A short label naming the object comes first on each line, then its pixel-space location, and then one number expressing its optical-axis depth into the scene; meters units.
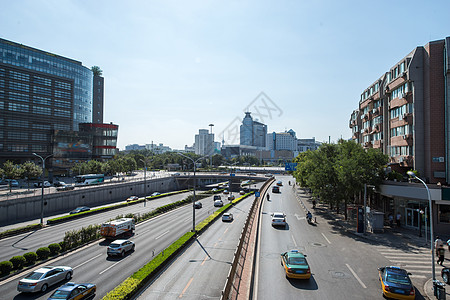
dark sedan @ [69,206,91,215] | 47.63
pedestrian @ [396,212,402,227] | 34.16
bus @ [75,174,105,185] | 71.81
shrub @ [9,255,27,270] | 22.61
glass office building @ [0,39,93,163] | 87.44
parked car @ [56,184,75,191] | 53.73
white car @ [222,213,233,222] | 42.56
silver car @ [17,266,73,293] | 17.97
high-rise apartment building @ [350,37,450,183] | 33.31
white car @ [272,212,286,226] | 33.62
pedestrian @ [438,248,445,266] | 21.30
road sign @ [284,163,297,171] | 68.11
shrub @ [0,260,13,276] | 21.31
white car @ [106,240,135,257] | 25.61
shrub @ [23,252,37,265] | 23.80
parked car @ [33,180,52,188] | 65.19
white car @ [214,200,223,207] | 57.90
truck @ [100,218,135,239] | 31.91
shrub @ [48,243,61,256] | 26.30
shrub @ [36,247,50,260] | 25.06
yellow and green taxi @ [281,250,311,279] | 17.67
